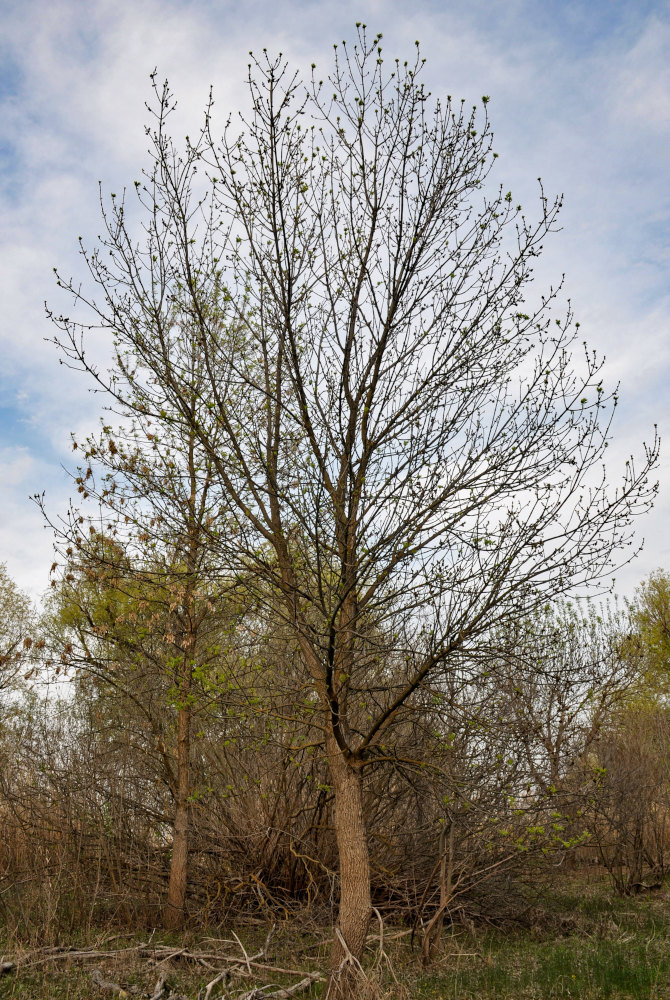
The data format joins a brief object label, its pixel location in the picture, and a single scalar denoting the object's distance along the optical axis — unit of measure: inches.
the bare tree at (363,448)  207.0
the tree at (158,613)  261.4
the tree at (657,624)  878.4
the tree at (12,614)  922.7
